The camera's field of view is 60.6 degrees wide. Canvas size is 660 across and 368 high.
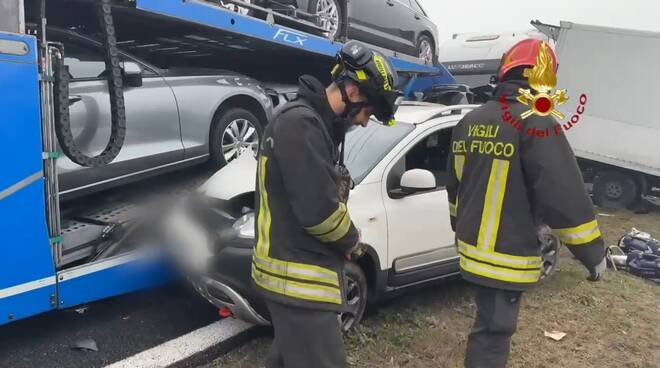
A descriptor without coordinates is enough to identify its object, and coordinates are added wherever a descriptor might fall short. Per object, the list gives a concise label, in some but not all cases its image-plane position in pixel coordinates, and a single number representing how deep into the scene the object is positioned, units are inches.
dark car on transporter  210.8
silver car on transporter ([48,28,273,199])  149.6
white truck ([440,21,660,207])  327.6
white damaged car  132.1
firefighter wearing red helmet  90.2
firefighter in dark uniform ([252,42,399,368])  74.9
